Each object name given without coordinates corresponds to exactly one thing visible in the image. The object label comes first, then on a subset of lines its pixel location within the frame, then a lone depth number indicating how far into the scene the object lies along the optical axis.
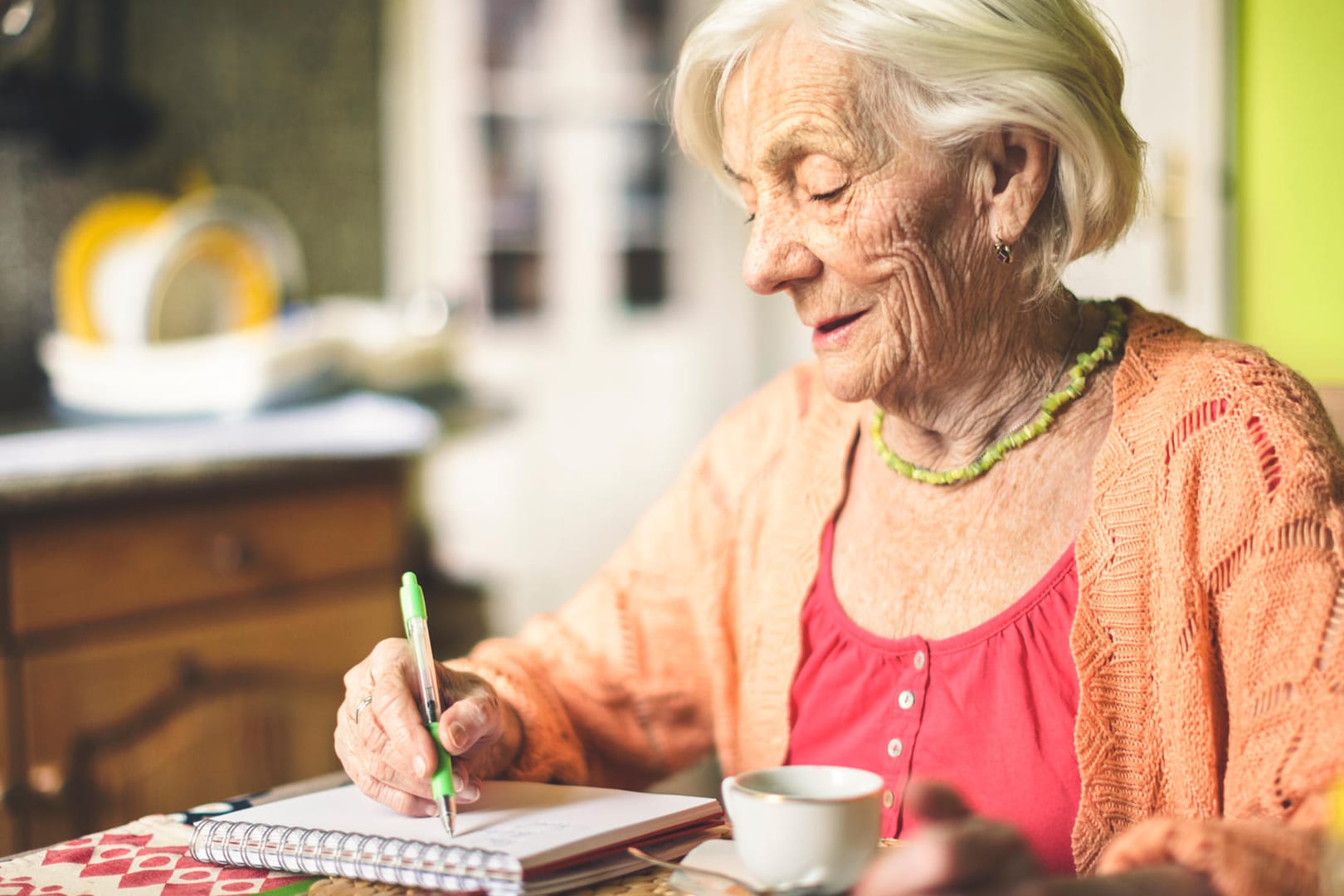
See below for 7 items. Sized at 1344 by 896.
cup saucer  0.74
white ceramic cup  0.71
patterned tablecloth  0.83
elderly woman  0.94
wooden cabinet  1.85
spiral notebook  0.80
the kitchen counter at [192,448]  1.84
